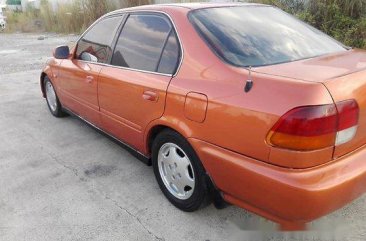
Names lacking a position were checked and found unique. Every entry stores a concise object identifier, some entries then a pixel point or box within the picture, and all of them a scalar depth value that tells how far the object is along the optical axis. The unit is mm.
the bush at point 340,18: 6277
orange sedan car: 2018
